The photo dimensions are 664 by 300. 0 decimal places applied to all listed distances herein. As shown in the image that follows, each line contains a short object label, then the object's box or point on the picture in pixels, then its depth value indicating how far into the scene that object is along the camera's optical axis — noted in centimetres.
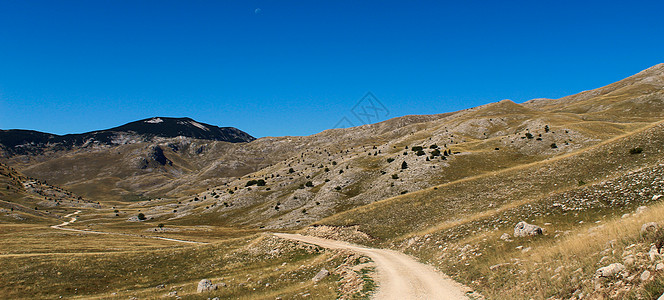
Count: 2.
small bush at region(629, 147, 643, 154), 4387
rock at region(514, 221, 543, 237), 2484
